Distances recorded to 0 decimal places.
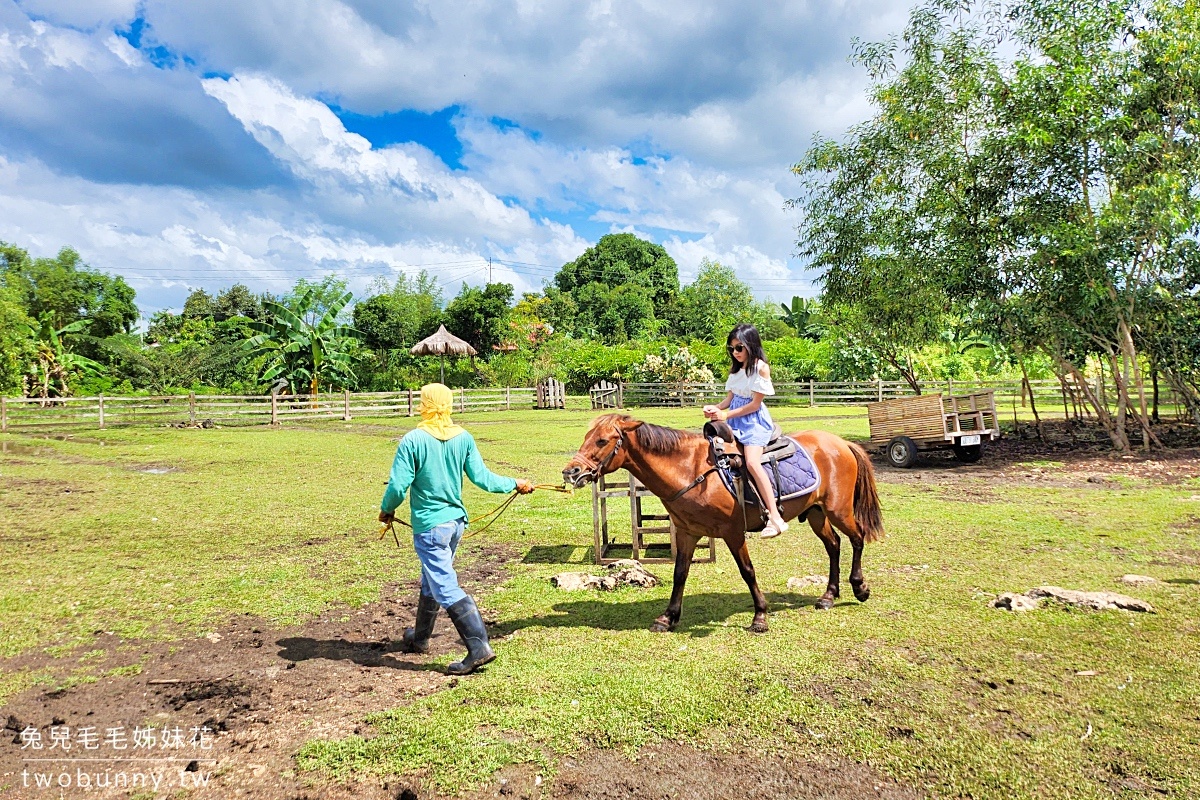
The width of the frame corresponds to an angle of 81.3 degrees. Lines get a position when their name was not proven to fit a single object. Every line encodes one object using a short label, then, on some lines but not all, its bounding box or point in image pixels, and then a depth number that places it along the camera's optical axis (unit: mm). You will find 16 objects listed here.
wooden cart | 13922
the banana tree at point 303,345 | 29203
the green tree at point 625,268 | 58375
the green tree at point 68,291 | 33438
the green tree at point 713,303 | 51062
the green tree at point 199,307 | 43812
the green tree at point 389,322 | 39375
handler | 4500
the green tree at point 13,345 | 25103
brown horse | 5047
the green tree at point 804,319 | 42656
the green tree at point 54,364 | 28406
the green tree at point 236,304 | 44094
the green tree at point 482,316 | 39688
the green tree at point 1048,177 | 12969
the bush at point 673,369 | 35094
